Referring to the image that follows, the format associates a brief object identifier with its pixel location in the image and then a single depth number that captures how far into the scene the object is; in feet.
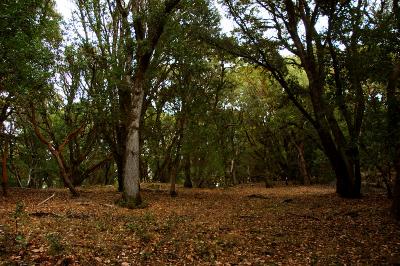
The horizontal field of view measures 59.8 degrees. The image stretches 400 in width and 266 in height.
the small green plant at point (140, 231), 28.62
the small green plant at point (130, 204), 46.55
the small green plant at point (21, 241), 22.87
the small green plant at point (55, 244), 23.08
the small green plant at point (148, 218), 36.69
